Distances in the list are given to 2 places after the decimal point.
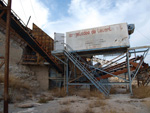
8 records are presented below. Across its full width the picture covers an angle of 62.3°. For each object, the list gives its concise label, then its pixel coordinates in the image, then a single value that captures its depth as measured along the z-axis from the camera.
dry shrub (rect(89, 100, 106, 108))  6.61
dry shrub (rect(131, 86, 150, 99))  9.28
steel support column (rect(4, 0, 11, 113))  4.98
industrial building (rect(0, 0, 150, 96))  11.41
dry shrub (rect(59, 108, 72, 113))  5.69
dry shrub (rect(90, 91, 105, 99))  9.60
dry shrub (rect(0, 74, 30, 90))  10.31
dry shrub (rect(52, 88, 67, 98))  11.44
